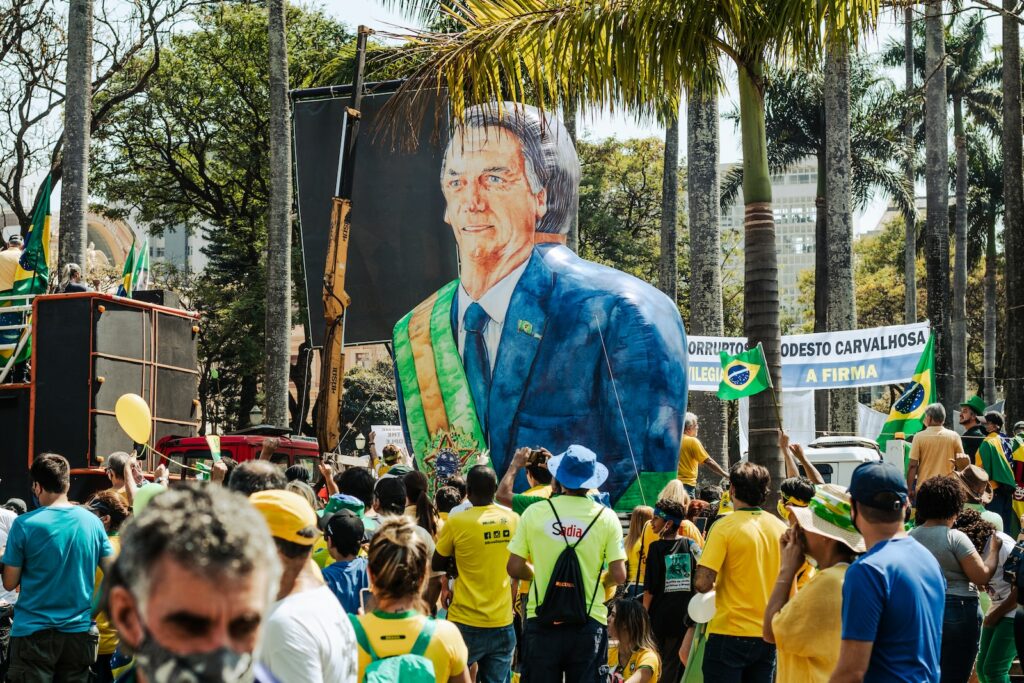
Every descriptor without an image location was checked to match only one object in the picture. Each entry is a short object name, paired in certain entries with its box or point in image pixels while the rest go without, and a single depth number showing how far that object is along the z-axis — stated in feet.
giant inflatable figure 44.16
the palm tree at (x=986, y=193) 163.53
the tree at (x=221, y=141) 116.67
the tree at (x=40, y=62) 97.50
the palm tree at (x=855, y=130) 129.90
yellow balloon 35.78
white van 59.72
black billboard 69.46
